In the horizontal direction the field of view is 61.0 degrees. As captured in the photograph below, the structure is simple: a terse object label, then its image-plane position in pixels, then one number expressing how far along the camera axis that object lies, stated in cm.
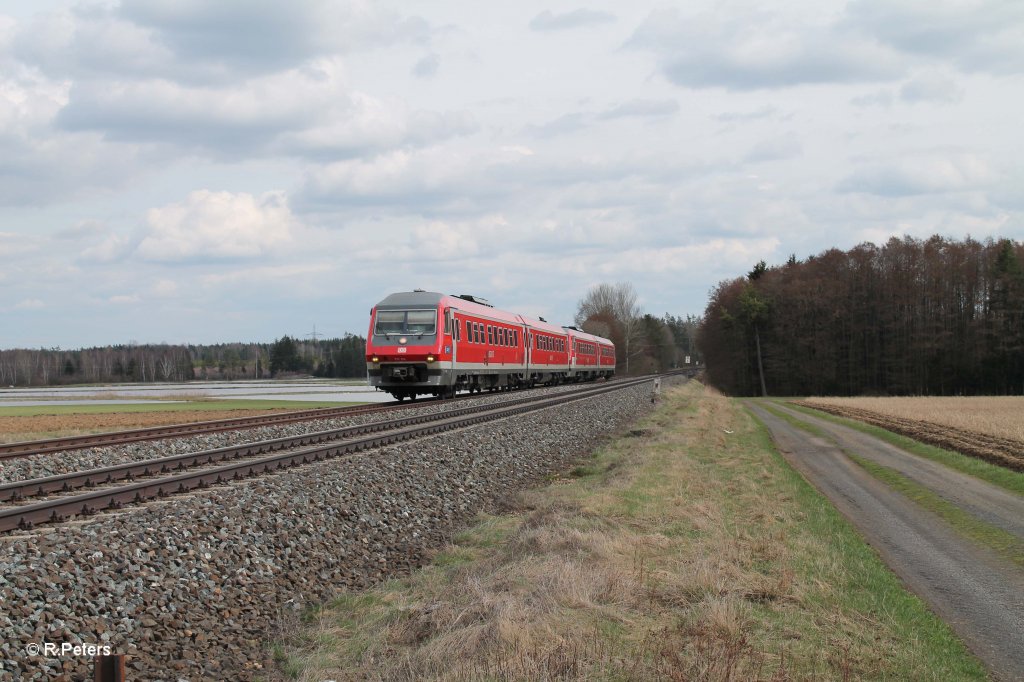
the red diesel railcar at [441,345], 2983
